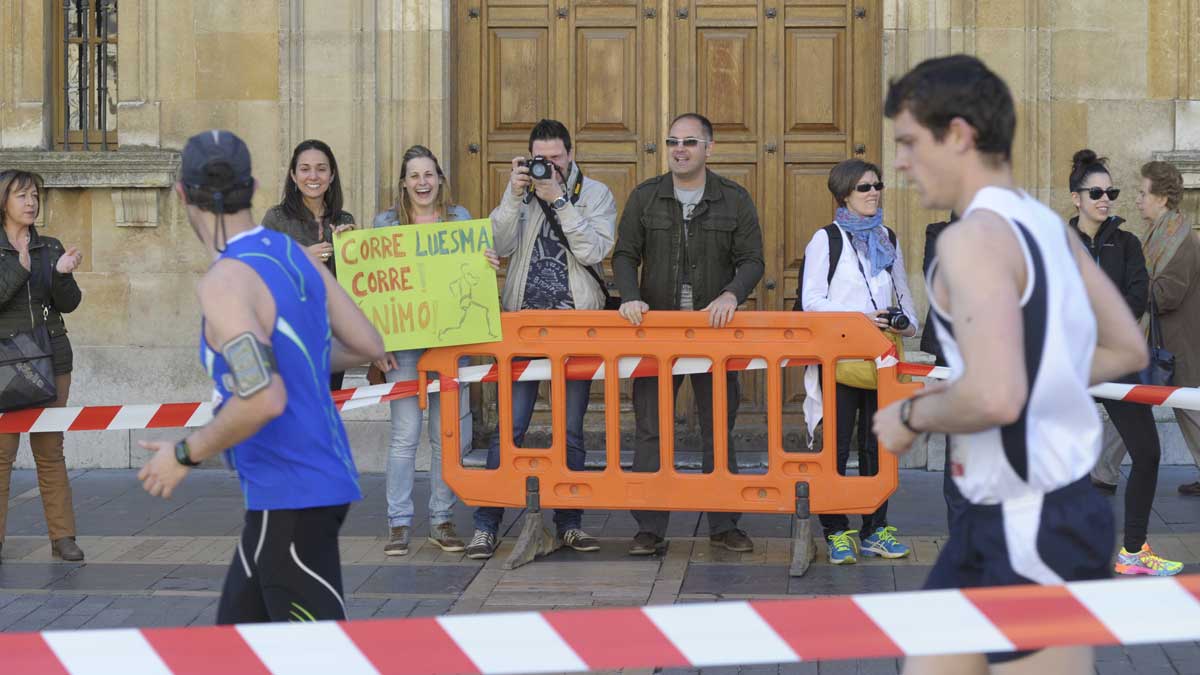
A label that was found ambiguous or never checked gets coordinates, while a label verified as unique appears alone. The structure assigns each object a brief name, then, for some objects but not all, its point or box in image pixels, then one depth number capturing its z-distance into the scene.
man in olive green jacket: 7.84
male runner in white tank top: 3.11
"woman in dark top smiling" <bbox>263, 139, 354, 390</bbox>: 7.99
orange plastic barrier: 7.51
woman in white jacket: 7.59
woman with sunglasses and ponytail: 7.32
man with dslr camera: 7.83
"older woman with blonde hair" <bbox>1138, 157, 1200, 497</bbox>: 8.39
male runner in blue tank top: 3.80
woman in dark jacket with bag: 7.78
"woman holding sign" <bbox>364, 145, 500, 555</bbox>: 8.02
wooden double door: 10.31
